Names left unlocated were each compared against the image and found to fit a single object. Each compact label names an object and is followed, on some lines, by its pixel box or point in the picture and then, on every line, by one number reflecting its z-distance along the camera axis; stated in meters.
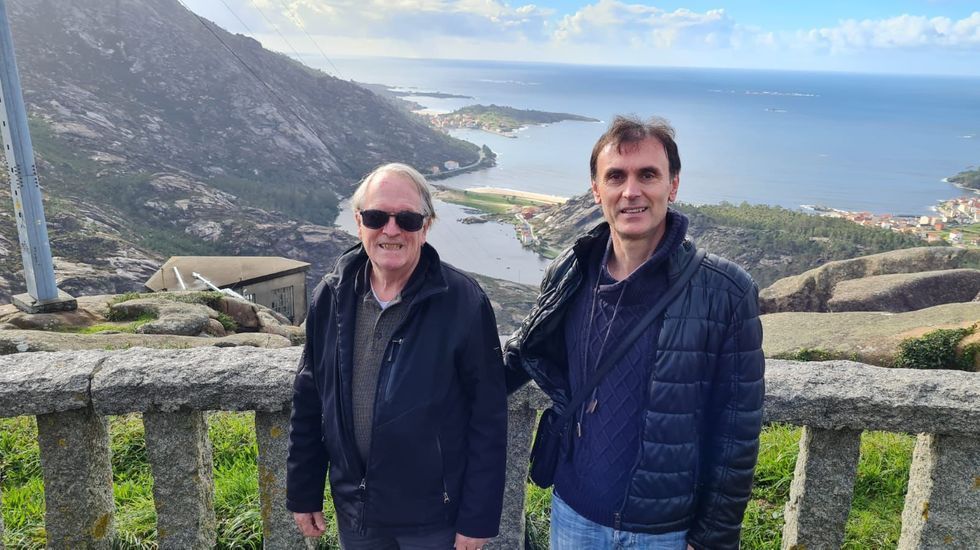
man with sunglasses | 2.24
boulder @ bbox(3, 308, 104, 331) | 10.05
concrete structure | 21.98
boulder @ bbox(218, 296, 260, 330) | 12.83
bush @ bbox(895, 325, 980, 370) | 7.33
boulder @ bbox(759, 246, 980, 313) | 14.10
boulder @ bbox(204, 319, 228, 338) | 11.33
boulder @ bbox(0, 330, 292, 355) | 7.84
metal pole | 9.20
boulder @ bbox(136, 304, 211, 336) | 10.38
